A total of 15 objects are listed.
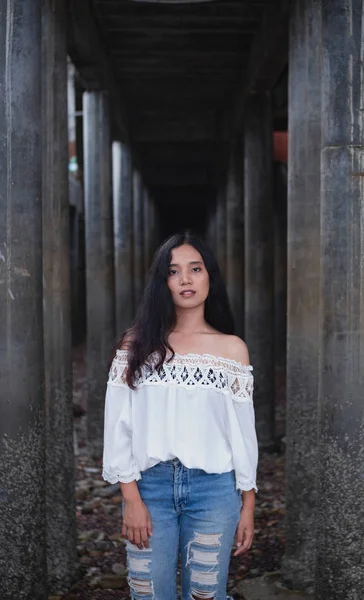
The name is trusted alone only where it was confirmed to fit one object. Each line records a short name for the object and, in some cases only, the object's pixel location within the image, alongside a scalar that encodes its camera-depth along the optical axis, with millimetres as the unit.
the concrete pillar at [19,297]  3830
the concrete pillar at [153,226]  23375
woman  2807
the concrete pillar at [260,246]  9734
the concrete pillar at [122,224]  13469
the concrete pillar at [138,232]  17453
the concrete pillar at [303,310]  5078
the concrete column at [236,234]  13133
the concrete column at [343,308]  3820
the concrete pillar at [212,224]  22283
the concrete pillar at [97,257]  9398
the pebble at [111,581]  5230
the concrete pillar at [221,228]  16517
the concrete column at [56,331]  5117
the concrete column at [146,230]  19656
